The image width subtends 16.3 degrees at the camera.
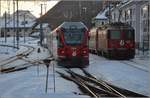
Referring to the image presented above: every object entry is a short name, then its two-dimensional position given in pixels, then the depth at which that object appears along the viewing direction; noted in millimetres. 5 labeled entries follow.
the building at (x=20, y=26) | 169850
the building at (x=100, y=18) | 106500
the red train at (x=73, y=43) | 33594
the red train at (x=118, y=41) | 42688
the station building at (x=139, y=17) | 59188
